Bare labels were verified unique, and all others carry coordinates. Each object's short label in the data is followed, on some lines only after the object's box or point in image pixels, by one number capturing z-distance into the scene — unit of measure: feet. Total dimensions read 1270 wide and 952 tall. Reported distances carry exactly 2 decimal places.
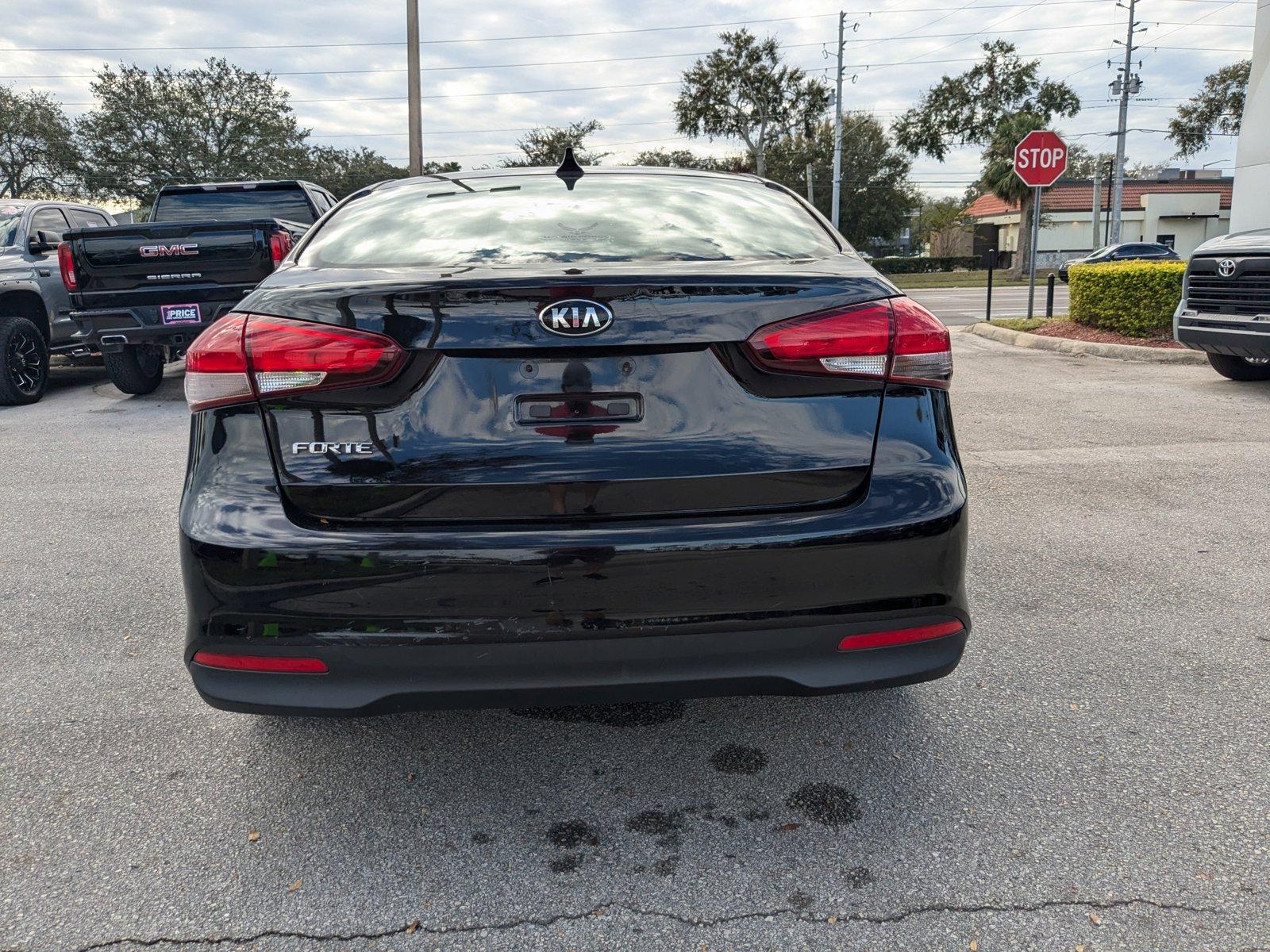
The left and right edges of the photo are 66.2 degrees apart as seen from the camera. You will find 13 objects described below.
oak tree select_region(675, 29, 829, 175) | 176.45
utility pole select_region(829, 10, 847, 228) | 141.93
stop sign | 50.24
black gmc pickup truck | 27.81
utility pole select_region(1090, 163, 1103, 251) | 165.48
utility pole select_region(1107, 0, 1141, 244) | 141.49
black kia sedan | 6.79
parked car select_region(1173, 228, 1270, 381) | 27.12
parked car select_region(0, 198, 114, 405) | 30.94
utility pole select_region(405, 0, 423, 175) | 65.57
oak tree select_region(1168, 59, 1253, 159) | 171.63
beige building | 187.11
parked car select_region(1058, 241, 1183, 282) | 100.32
